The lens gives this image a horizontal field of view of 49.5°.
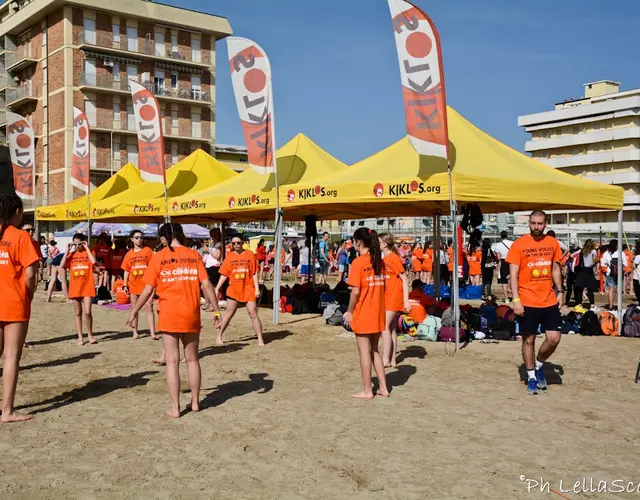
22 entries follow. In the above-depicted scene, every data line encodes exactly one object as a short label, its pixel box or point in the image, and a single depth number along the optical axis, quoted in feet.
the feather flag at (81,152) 62.34
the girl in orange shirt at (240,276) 32.12
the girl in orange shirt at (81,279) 32.24
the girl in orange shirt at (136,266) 34.37
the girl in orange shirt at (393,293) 26.48
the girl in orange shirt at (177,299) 19.11
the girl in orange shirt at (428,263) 73.77
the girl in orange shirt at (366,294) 21.39
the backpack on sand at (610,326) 37.93
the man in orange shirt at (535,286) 22.90
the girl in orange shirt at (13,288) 18.92
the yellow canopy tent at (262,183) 45.42
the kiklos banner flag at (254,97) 41.16
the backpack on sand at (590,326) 38.14
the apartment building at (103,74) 169.89
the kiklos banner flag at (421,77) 30.99
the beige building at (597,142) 236.63
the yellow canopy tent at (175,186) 60.35
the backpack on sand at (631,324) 37.52
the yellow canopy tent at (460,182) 33.76
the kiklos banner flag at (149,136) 53.62
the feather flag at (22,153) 61.21
